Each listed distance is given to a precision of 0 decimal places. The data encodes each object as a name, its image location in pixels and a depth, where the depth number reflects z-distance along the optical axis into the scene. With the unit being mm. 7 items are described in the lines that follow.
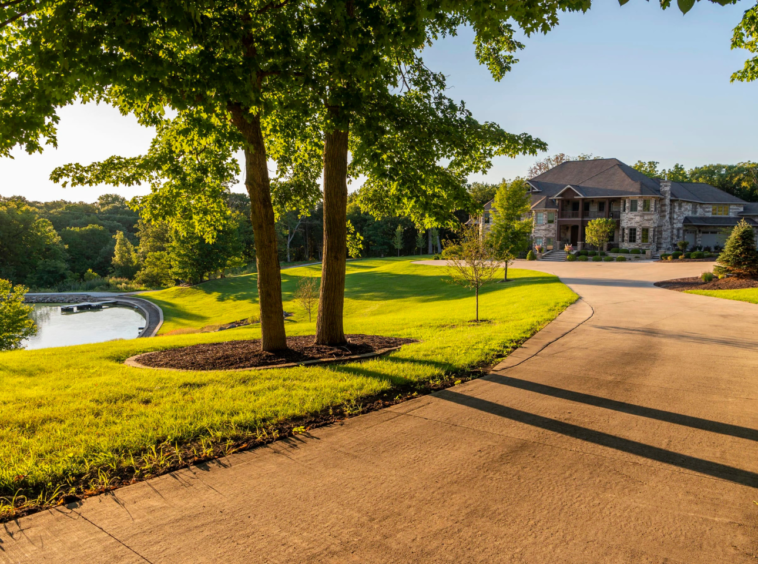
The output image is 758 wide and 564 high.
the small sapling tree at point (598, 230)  43781
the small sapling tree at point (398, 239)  73000
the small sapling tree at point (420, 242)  73325
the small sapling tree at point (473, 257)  16591
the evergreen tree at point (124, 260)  62844
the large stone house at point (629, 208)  45938
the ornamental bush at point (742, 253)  22469
